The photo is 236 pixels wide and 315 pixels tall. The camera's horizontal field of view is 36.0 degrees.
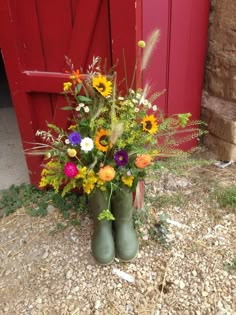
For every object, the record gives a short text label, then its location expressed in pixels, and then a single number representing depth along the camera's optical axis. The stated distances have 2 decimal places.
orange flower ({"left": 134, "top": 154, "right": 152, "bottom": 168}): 1.58
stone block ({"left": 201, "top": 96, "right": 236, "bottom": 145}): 2.42
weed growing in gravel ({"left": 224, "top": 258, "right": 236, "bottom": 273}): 1.82
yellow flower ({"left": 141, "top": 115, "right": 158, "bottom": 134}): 1.65
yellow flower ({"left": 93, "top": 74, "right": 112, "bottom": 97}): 1.58
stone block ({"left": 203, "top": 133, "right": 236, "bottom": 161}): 2.52
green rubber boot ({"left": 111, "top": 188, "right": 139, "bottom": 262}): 1.81
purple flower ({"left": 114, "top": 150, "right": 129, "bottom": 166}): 1.59
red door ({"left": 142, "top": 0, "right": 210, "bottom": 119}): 2.08
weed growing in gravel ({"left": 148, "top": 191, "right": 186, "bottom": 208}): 2.23
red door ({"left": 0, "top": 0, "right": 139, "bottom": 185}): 1.70
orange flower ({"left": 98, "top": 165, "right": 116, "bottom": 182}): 1.55
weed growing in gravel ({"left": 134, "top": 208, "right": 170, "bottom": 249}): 2.00
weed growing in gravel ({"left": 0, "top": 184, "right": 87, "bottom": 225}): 2.20
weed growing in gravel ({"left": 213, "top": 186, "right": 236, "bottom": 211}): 2.21
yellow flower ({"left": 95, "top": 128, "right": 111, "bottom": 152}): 1.60
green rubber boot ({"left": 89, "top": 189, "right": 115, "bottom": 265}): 1.84
